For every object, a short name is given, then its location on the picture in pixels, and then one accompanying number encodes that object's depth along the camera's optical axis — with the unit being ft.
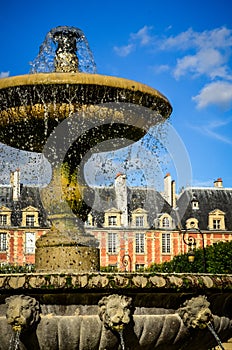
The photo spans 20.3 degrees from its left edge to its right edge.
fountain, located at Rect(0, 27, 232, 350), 17.03
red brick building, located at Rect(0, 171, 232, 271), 154.40
